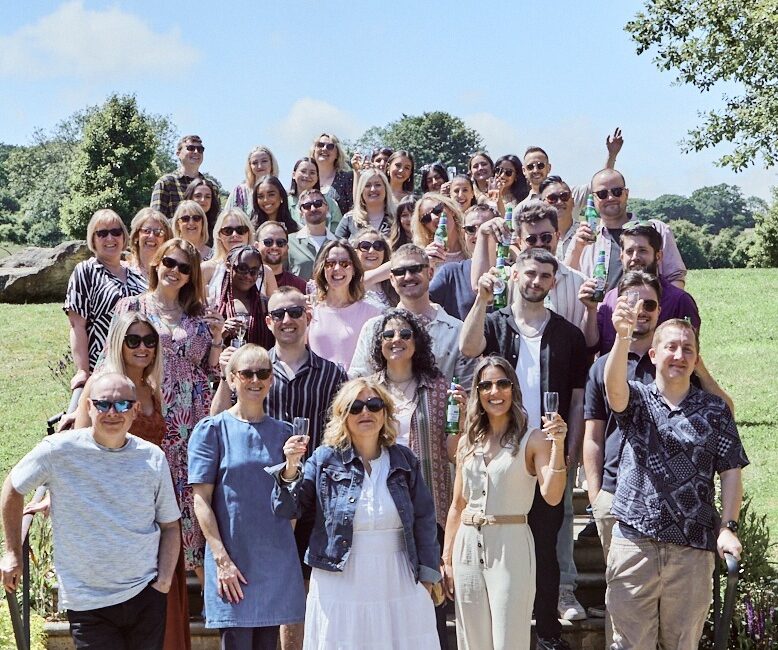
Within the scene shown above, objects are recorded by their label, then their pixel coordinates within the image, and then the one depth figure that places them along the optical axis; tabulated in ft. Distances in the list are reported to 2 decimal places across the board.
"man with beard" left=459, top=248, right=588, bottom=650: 21.79
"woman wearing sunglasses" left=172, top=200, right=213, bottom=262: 29.66
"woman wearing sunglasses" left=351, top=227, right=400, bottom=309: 27.22
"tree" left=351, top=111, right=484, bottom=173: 285.43
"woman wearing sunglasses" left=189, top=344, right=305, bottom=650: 19.08
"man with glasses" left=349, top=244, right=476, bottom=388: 23.32
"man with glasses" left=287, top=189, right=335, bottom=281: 31.14
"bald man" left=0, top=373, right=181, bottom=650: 18.03
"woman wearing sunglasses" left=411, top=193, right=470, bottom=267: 28.30
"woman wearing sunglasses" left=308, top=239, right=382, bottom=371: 24.27
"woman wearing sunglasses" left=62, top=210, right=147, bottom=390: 25.86
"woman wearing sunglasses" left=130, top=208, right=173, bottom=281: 27.50
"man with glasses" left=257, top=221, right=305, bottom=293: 26.81
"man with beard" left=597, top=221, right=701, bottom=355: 23.25
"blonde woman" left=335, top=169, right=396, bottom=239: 32.32
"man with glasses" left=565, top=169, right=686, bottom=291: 25.96
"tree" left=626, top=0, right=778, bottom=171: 67.05
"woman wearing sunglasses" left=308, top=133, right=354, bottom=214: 36.37
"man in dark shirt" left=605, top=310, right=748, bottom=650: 19.43
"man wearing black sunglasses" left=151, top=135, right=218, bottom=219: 36.29
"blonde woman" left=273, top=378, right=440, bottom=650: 18.65
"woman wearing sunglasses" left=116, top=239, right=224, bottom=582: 22.84
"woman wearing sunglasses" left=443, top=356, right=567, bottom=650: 19.83
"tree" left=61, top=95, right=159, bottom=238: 129.18
